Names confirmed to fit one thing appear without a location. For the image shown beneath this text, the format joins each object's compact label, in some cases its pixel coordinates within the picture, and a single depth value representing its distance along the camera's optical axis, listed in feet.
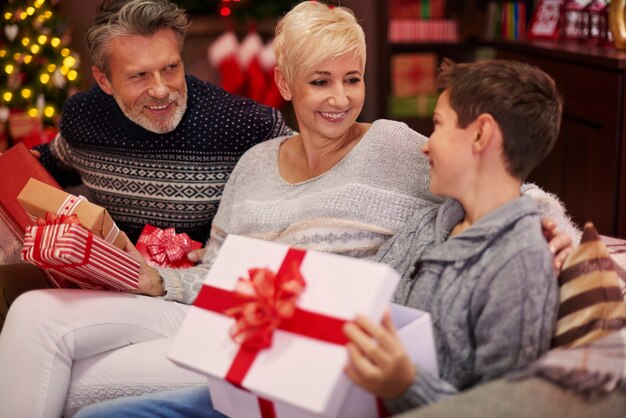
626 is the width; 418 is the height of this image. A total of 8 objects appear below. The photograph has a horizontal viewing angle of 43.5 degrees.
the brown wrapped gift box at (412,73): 18.17
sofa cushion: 4.48
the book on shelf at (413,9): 18.24
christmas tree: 14.33
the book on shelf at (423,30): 18.17
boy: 4.39
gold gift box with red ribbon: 5.94
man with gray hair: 7.27
